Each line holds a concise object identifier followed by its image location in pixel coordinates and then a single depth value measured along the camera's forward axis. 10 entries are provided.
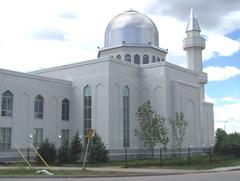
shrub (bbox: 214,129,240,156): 51.46
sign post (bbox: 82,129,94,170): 28.62
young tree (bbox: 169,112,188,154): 49.53
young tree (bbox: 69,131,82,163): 38.84
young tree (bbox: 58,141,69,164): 38.41
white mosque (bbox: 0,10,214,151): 46.66
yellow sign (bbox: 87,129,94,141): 28.62
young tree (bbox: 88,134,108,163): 39.91
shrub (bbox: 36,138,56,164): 37.28
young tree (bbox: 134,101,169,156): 44.38
